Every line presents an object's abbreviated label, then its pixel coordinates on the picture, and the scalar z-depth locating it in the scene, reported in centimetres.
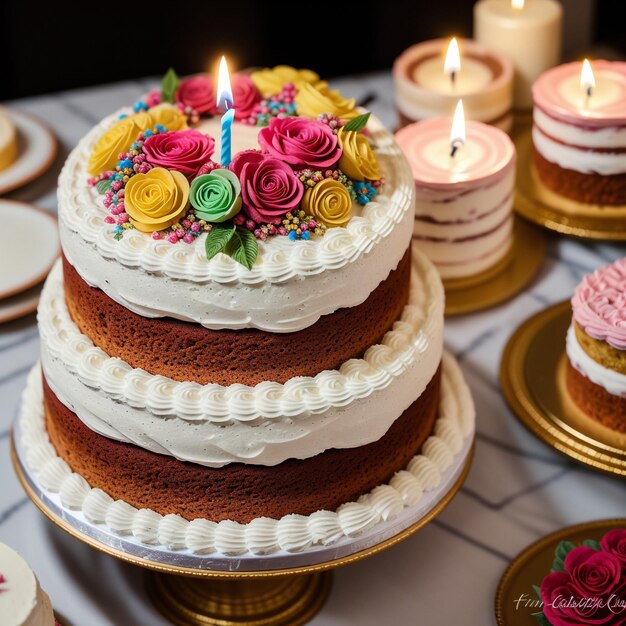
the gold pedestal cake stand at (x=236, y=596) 190
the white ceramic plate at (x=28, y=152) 279
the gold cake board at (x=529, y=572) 182
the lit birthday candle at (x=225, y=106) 167
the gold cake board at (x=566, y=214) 256
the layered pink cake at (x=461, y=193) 234
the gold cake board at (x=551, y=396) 207
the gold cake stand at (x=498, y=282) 246
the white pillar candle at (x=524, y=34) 288
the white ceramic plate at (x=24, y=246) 245
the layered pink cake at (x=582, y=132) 247
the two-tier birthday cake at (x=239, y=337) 163
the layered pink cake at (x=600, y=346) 200
